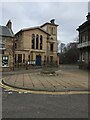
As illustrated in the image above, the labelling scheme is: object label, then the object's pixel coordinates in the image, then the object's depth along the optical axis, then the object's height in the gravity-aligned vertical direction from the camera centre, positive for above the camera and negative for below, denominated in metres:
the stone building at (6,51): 13.70 +1.41
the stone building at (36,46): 18.30 +3.19
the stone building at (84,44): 14.72 +2.82
